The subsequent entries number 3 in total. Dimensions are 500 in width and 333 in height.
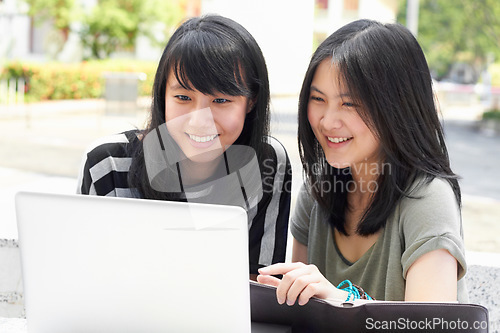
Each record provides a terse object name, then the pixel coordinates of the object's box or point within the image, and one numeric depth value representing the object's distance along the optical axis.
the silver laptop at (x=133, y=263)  0.89
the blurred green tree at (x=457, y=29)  12.38
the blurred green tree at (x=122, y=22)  15.09
